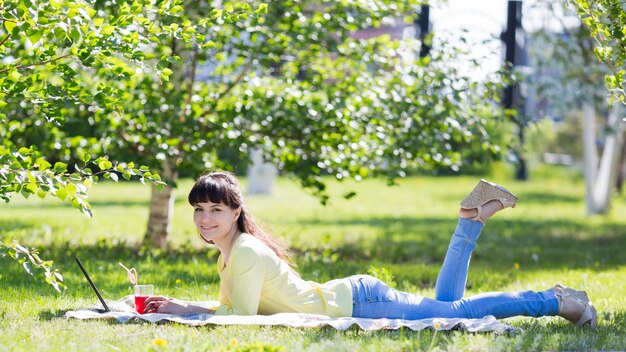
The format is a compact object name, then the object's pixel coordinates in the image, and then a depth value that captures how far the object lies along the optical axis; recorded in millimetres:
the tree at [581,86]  18534
